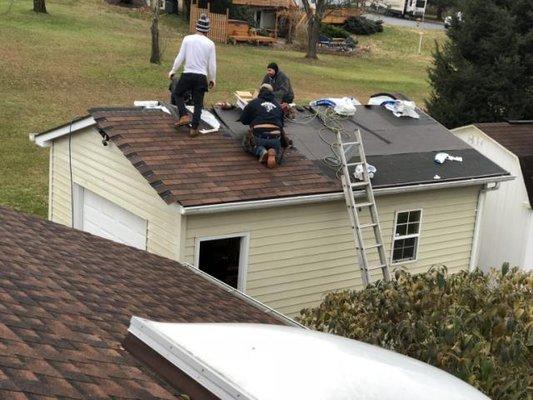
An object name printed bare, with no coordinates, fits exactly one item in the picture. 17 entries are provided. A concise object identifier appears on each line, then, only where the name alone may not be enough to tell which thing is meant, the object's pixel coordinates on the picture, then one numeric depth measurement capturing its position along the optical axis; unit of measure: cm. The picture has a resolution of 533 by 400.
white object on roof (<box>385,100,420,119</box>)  1592
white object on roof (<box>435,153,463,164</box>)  1415
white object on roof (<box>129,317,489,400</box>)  416
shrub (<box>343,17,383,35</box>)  6131
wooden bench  4922
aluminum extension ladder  1205
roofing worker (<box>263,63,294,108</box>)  1437
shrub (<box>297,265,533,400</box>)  661
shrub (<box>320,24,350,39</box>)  5781
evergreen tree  2533
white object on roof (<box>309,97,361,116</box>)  1500
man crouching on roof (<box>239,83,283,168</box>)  1220
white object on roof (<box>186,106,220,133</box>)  1291
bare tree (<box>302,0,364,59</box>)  4822
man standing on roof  1235
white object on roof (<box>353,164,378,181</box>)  1245
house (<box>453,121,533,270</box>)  1577
